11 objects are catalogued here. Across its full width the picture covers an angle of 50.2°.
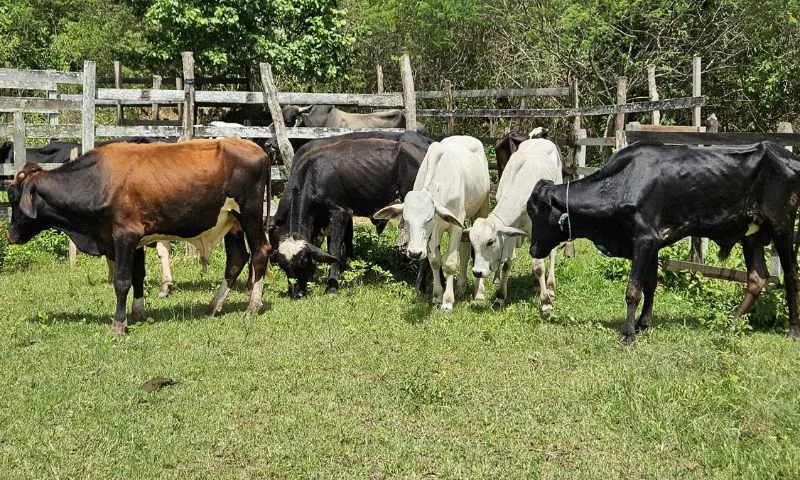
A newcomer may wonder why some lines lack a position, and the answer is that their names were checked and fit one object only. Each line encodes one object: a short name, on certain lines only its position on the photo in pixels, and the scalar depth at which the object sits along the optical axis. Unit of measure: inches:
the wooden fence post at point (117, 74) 824.3
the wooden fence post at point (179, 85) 767.1
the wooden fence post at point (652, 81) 638.5
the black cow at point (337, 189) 422.0
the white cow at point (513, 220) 354.0
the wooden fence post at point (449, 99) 709.3
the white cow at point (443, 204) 354.3
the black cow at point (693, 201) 315.0
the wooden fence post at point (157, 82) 799.7
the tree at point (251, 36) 770.8
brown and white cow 343.0
